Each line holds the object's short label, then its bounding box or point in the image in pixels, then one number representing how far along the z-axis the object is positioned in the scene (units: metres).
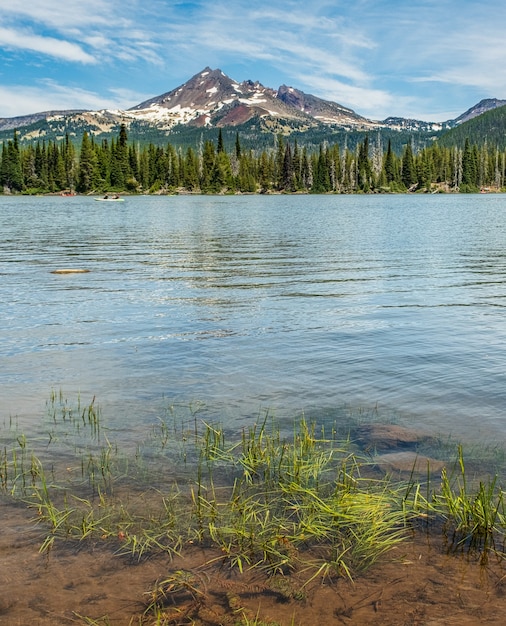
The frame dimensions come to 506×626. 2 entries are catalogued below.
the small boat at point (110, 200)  121.65
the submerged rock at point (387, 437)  7.75
